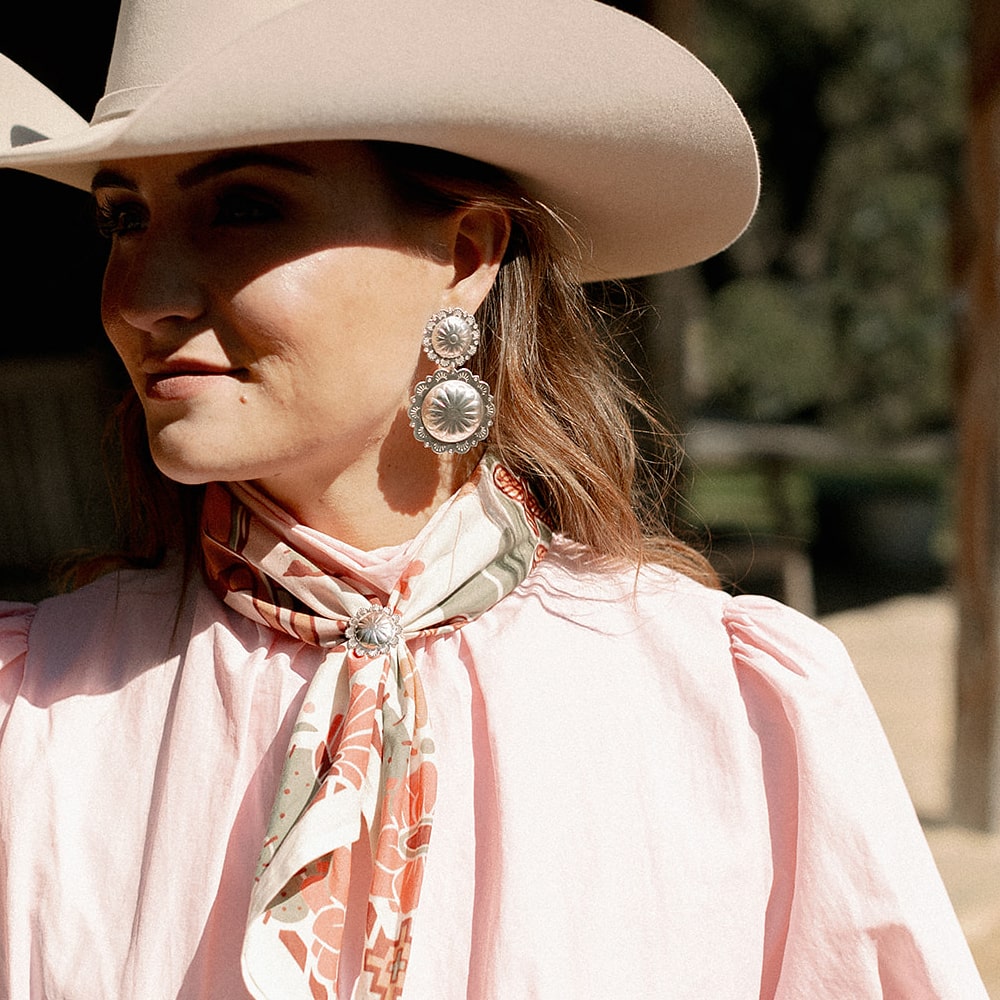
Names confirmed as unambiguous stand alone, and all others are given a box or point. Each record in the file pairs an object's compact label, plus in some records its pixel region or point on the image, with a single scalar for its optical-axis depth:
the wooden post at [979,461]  4.25
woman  1.11
